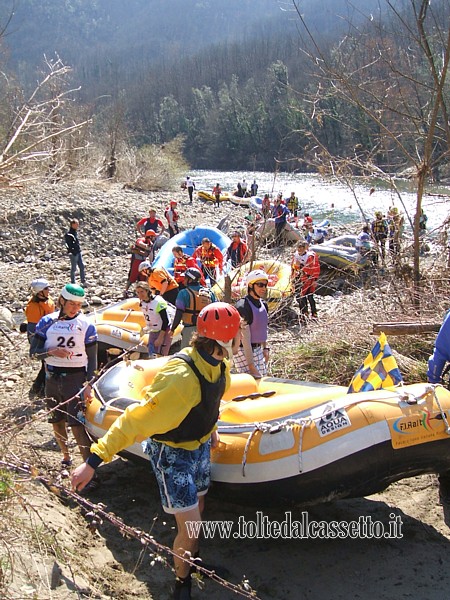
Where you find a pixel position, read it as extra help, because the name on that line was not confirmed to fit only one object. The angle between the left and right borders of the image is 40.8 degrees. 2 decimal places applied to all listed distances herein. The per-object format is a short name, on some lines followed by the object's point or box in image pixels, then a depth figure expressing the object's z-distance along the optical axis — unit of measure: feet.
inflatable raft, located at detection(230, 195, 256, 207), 82.14
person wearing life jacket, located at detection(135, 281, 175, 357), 19.03
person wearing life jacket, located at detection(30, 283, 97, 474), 13.65
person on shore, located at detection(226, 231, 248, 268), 32.64
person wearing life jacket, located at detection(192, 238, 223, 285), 28.73
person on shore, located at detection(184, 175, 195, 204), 84.17
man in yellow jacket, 9.43
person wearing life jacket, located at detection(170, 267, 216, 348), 19.03
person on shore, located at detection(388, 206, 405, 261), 22.72
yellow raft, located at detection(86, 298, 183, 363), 22.15
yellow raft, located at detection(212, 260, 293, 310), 25.26
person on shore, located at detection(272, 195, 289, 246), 39.86
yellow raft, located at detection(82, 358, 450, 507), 11.01
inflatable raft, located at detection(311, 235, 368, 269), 39.70
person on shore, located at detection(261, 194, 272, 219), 36.14
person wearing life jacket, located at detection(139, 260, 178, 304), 23.71
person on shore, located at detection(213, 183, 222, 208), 86.12
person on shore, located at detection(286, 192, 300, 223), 57.48
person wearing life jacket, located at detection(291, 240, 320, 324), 28.17
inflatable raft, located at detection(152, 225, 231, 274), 39.14
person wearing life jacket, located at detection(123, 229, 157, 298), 34.37
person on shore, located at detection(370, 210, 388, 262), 23.46
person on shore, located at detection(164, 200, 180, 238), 53.83
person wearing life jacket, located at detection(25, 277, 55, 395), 18.84
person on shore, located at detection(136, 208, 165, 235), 39.24
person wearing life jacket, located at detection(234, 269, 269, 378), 15.44
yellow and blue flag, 12.84
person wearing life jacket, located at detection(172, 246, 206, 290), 26.89
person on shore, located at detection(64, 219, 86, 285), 36.54
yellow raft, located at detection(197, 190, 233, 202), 88.99
